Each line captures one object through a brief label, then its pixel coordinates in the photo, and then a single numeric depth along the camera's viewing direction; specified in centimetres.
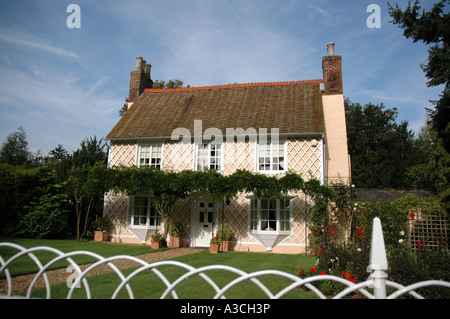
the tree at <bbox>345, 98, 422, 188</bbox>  2677
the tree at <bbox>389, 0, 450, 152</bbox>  1045
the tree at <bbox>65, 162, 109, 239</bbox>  1213
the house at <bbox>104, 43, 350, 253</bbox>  1207
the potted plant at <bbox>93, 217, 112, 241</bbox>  1325
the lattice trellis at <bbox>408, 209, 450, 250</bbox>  854
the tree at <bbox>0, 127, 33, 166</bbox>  2839
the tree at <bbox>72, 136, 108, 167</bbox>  1738
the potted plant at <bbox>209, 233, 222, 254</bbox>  1103
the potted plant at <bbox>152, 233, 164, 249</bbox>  1161
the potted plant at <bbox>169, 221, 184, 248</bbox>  1221
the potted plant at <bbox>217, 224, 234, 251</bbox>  1177
